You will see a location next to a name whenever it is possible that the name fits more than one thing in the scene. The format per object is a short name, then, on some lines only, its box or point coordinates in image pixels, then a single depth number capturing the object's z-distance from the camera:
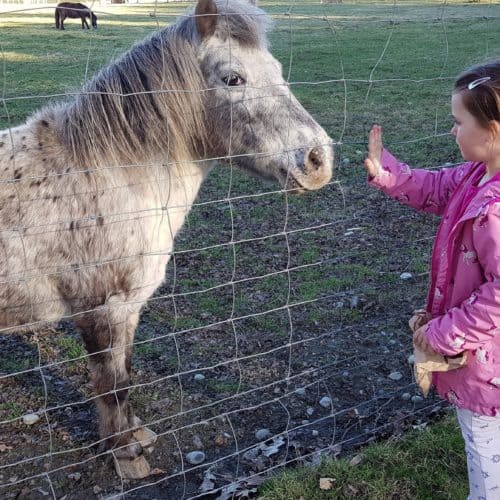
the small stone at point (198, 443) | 3.21
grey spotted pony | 2.71
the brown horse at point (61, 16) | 23.05
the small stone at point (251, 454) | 3.09
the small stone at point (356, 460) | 2.91
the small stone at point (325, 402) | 3.45
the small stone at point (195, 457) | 3.11
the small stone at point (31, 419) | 3.39
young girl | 1.95
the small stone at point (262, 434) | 3.25
